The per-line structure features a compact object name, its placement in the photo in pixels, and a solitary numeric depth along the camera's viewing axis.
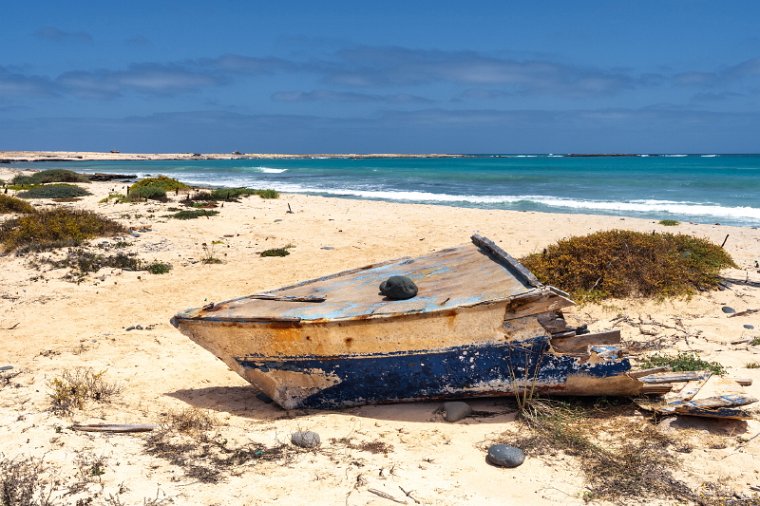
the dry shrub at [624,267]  7.81
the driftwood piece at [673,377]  4.71
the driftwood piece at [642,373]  4.52
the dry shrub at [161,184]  21.33
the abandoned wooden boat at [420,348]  4.42
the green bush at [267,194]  21.78
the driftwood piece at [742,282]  8.34
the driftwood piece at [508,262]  4.77
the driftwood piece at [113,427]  4.15
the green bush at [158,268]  9.81
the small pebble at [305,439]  4.11
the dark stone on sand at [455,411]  4.55
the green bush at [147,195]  18.50
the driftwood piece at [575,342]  4.55
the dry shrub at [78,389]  4.50
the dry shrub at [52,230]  10.43
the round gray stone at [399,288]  5.02
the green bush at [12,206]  14.13
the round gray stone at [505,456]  3.82
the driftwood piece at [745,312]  7.10
